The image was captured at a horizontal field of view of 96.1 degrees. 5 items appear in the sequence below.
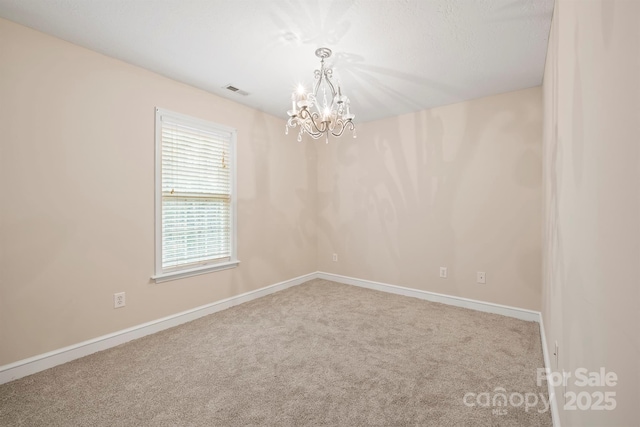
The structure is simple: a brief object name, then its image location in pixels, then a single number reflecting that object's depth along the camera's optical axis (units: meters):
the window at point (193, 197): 2.89
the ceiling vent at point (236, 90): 3.09
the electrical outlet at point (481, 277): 3.30
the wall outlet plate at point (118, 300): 2.55
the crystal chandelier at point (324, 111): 2.20
